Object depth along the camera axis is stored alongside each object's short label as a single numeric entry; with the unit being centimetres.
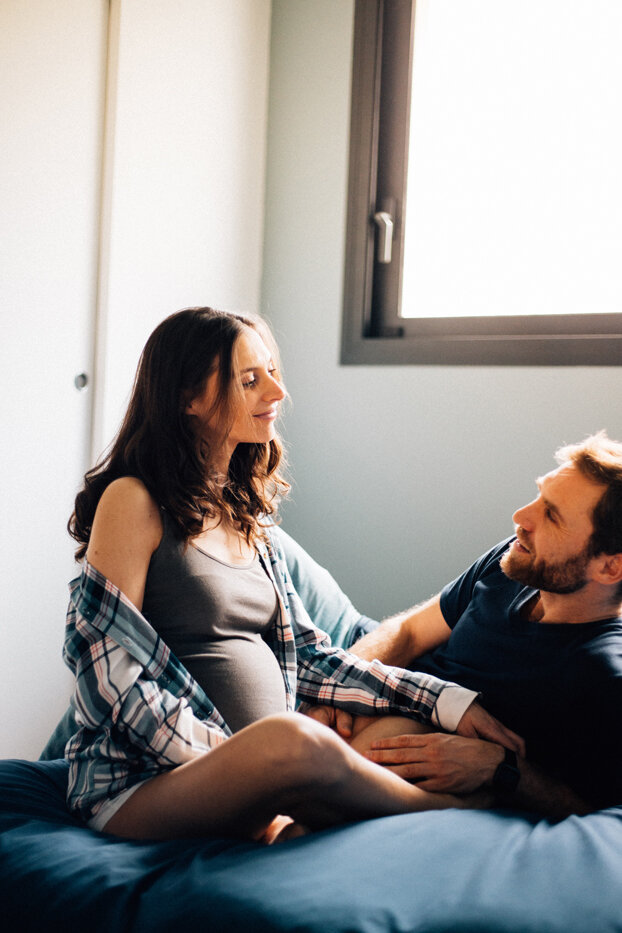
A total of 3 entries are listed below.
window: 237
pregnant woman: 120
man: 140
